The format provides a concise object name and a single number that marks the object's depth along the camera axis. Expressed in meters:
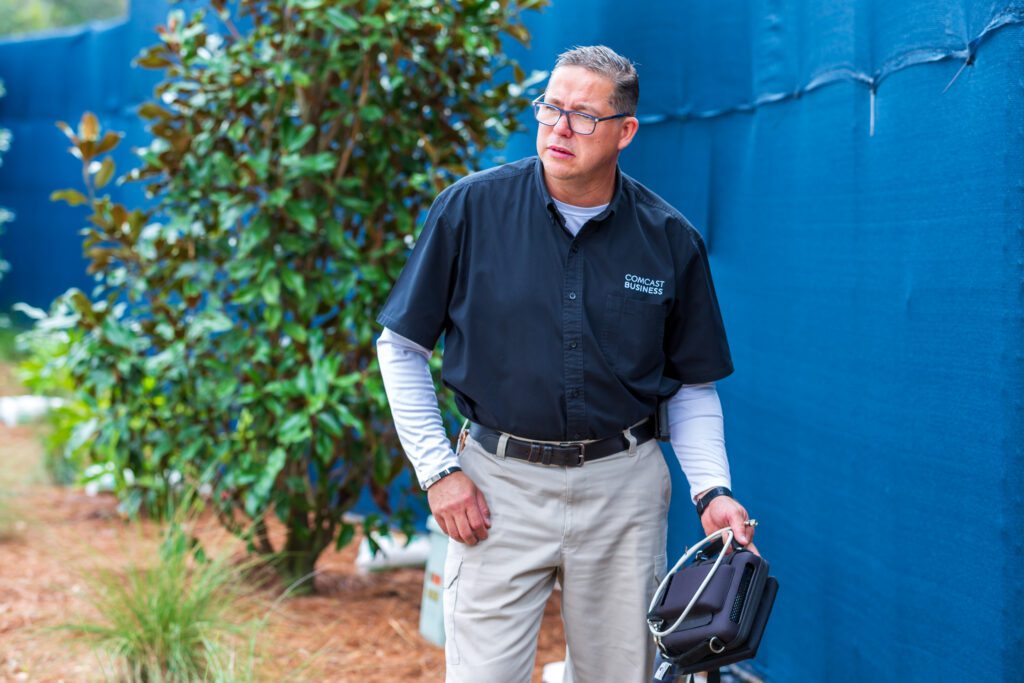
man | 4.97
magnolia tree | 8.32
